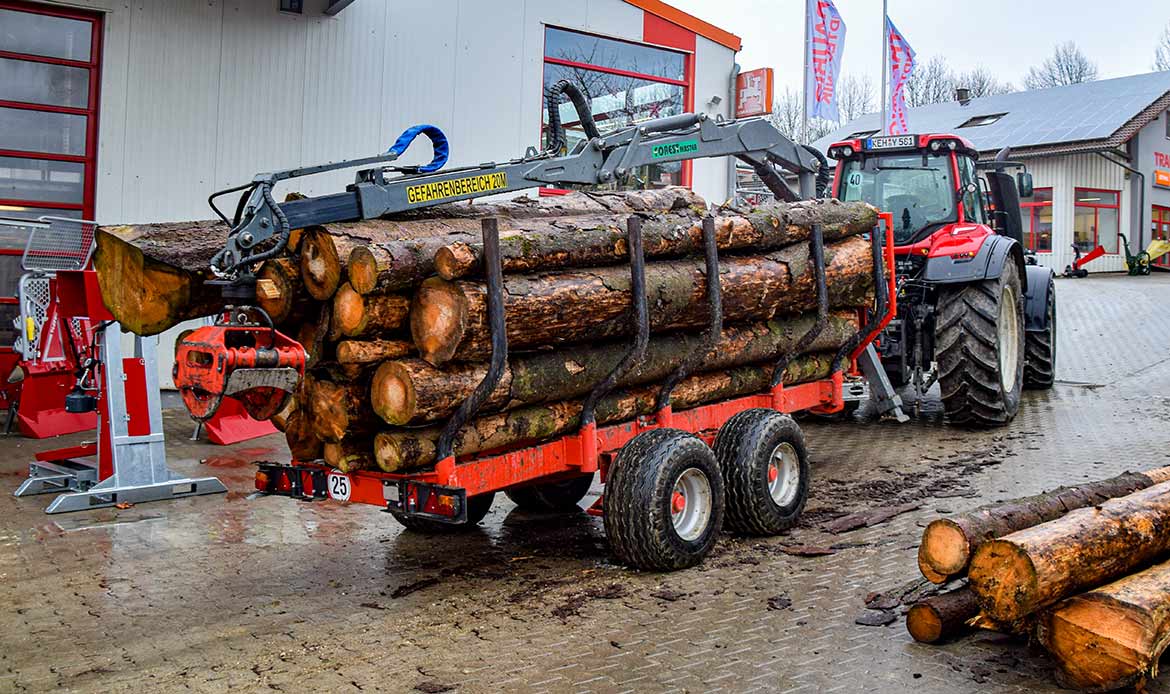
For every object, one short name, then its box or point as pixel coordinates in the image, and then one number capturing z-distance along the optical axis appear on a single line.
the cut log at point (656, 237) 5.60
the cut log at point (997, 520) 4.98
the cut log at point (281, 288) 5.48
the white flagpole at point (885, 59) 23.42
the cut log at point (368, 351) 5.38
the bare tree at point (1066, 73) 72.62
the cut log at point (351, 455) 5.66
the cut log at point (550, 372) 5.38
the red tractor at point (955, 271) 10.12
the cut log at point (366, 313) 5.34
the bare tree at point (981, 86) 71.76
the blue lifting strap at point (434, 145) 6.01
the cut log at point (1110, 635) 4.32
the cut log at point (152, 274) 5.47
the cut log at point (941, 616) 4.95
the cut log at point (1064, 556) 4.61
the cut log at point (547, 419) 5.50
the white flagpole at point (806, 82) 19.50
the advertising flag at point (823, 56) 19.80
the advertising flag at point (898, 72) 23.25
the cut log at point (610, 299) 5.46
